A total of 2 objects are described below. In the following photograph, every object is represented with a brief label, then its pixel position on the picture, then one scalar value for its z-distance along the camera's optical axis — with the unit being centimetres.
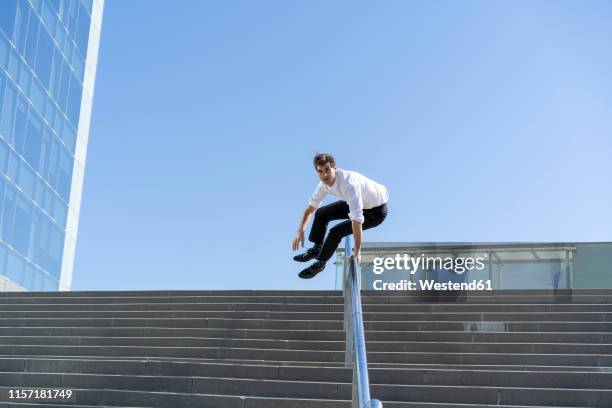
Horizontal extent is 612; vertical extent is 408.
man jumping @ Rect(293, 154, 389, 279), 731
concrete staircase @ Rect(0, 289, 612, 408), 693
